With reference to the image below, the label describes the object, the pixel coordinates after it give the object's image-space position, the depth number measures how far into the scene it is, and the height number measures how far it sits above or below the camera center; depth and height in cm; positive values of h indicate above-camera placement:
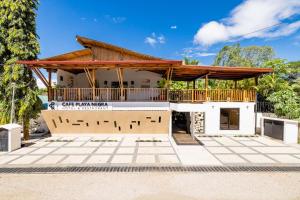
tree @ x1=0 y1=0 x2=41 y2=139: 1355 +310
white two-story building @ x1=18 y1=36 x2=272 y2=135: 1462 -17
